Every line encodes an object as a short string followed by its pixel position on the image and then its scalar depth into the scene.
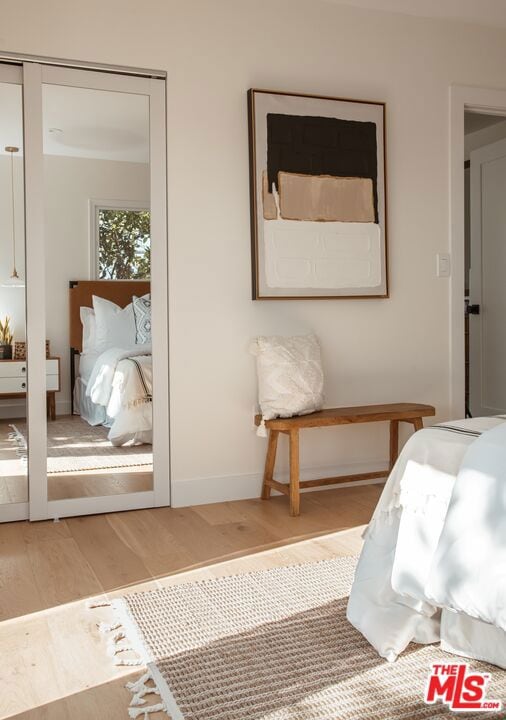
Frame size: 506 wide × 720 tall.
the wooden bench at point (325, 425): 3.40
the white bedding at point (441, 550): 1.63
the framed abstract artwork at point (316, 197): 3.63
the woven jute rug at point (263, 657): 1.69
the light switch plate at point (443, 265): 4.12
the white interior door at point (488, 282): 5.32
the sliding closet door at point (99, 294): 3.32
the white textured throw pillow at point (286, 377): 3.49
